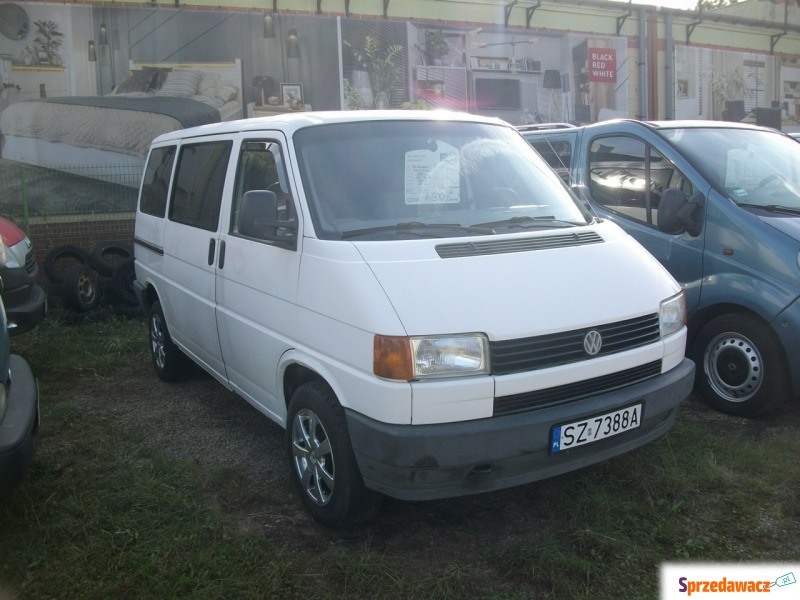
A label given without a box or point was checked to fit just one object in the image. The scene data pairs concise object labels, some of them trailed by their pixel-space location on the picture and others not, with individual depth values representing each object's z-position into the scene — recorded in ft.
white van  10.32
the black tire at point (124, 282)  29.89
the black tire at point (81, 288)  29.01
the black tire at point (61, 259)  31.17
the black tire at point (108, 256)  31.07
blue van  15.48
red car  20.67
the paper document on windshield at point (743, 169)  17.57
